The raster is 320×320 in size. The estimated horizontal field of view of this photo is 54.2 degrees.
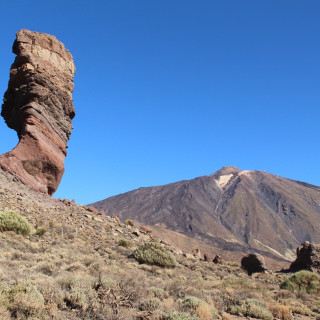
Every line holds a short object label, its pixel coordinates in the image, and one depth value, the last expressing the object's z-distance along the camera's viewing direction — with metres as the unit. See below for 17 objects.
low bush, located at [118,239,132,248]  16.80
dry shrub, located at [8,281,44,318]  5.24
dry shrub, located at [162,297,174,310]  6.93
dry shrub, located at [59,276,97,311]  6.15
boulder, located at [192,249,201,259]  24.64
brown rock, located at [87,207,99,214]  22.17
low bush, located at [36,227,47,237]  13.47
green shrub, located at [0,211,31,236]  12.38
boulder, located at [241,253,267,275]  22.31
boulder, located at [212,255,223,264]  22.73
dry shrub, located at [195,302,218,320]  6.86
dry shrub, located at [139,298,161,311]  6.73
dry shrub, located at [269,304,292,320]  8.03
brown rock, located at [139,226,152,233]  23.87
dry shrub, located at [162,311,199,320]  5.98
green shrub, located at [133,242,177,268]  14.13
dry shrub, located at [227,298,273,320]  7.83
